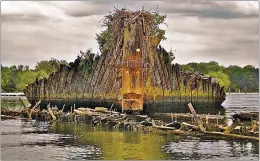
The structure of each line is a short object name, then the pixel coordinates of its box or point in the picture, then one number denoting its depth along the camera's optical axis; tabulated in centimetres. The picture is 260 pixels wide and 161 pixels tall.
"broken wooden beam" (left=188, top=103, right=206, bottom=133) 2299
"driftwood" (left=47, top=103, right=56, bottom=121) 3279
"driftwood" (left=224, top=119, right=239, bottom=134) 2162
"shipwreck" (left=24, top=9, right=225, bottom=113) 3231
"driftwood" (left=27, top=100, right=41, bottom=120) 3429
